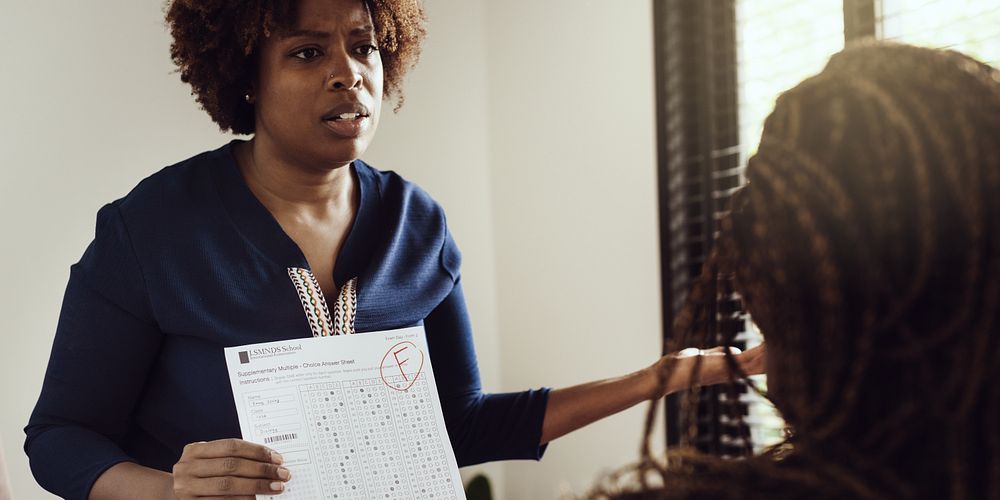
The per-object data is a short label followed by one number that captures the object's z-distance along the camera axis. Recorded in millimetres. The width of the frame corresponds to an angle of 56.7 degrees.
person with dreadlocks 571
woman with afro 1239
